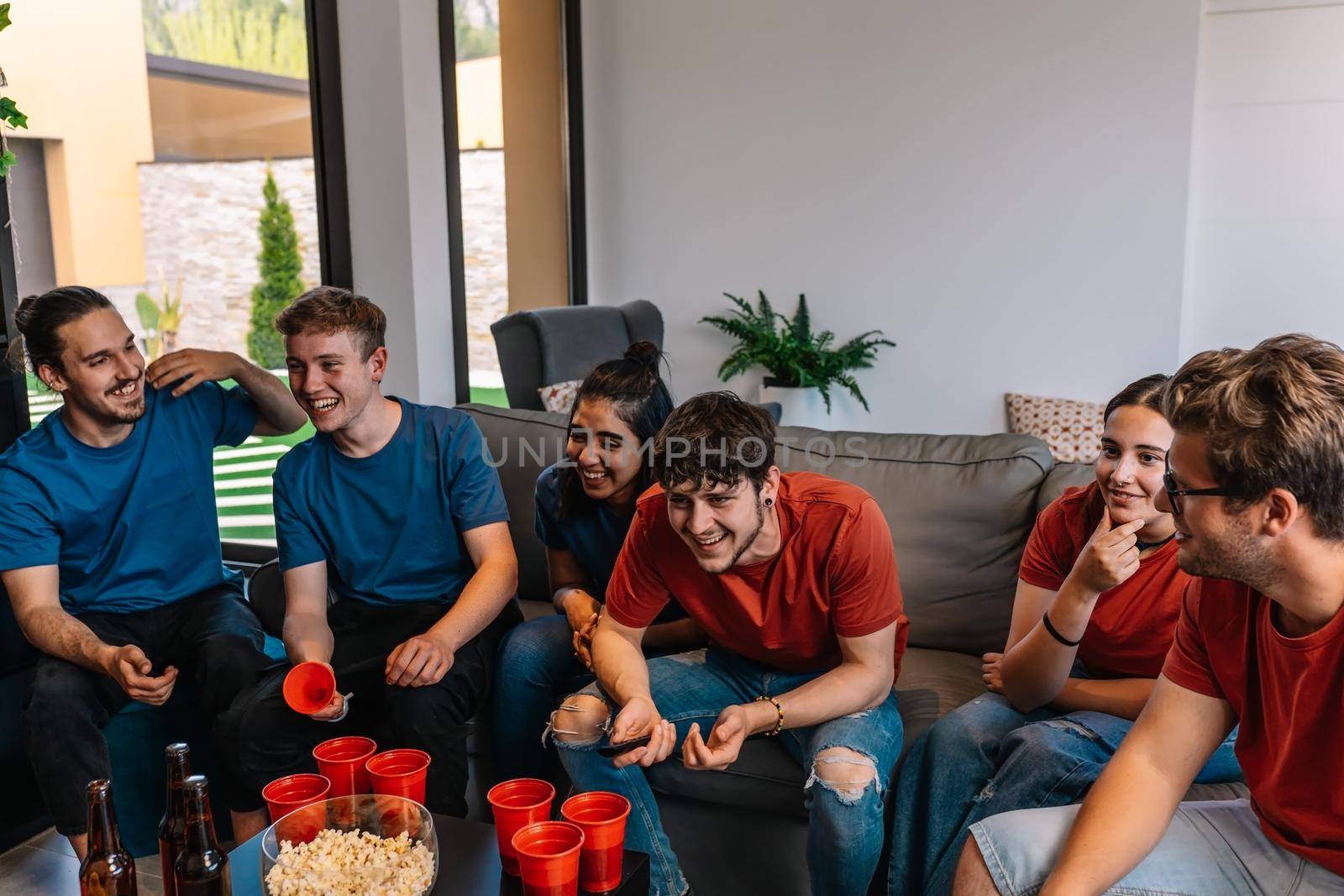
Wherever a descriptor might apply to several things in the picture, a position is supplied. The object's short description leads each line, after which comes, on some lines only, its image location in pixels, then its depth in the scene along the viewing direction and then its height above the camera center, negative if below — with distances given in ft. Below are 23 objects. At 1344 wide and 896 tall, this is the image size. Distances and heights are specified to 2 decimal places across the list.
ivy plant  6.74 +0.87
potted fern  15.15 -1.55
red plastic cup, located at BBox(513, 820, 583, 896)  4.25 -2.37
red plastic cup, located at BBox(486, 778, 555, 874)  4.51 -2.33
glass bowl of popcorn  4.25 -2.41
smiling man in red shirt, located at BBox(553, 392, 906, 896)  5.64 -2.26
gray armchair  11.77 -1.10
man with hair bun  6.70 -1.94
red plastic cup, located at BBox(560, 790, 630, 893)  4.45 -2.38
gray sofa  6.52 -2.35
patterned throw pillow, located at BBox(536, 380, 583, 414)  11.38 -1.55
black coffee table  4.63 -2.69
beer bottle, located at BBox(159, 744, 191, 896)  4.46 -2.30
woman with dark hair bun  7.07 -1.95
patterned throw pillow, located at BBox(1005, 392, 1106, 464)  13.88 -2.31
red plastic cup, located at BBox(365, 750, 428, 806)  4.77 -2.29
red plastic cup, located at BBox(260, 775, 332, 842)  4.45 -2.33
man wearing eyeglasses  3.80 -1.69
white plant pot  15.16 -2.18
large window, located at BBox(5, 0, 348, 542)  10.62 +0.81
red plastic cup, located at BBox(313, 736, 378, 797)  4.92 -2.33
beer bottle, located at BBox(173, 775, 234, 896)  4.39 -2.42
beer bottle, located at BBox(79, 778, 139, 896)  4.45 -2.48
